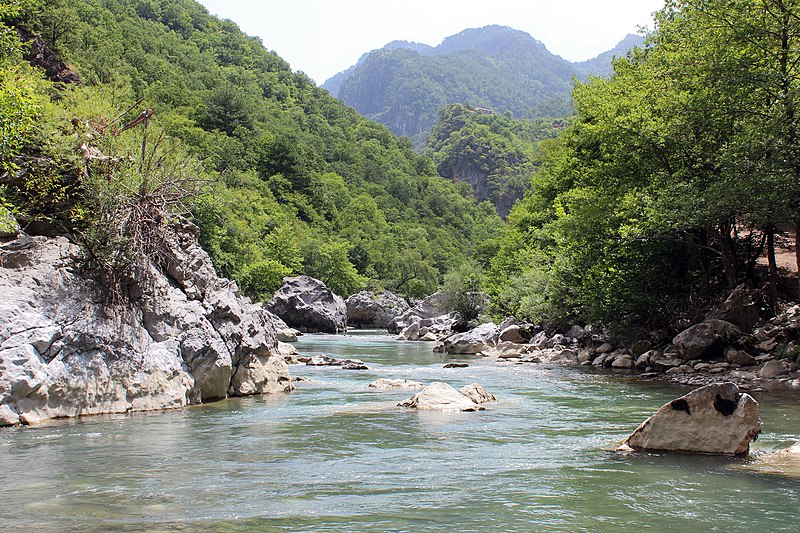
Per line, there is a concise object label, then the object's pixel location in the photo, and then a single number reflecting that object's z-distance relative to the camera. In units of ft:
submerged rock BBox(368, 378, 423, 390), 58.29
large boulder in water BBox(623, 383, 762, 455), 30.07
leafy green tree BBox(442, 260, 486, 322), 164.25
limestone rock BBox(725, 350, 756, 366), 64.69
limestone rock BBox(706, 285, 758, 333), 73.26
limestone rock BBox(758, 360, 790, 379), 58.88
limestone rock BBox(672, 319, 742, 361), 69.67
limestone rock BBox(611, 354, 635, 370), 79.13
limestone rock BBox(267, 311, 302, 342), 131.85
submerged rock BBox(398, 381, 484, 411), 45.37
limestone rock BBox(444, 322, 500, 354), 109.29
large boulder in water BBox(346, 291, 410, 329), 204.13
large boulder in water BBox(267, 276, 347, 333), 172.65
